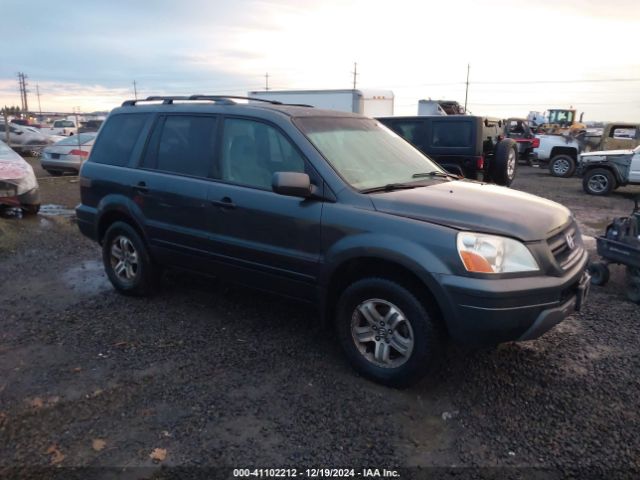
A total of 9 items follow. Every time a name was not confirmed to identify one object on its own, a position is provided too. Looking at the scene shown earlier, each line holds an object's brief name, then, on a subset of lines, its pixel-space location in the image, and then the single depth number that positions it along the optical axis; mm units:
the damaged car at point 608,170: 13352
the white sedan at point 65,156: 15227
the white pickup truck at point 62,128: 30595
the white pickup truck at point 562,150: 18562
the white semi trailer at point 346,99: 21000
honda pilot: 3168
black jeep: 9930
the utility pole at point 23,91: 75688
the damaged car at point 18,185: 8859
